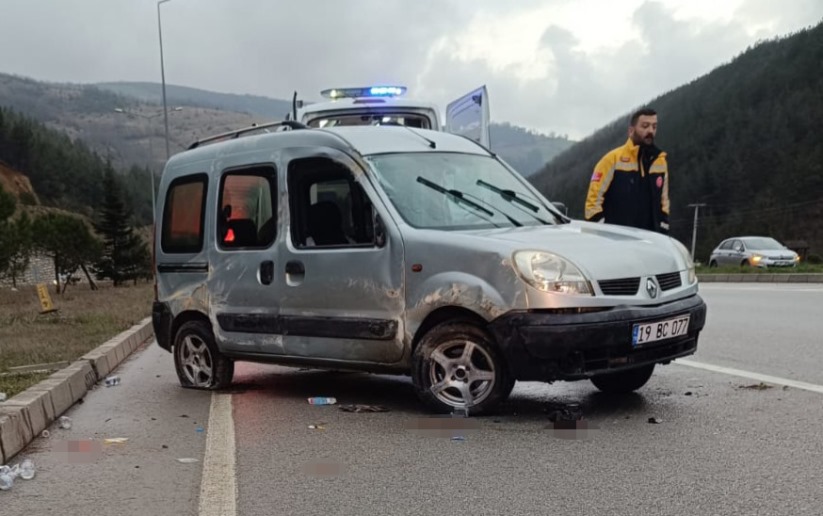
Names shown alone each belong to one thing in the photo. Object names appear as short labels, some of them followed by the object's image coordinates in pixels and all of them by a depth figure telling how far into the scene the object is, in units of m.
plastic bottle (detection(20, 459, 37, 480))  4.18
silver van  4.68
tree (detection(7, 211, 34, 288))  24.03
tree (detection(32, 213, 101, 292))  30.97
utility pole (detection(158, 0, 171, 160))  31.48
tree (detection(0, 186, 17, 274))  23.02
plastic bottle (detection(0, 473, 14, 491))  3.99
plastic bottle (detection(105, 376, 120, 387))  7.22
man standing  7.43
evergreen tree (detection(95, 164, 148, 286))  43.44
